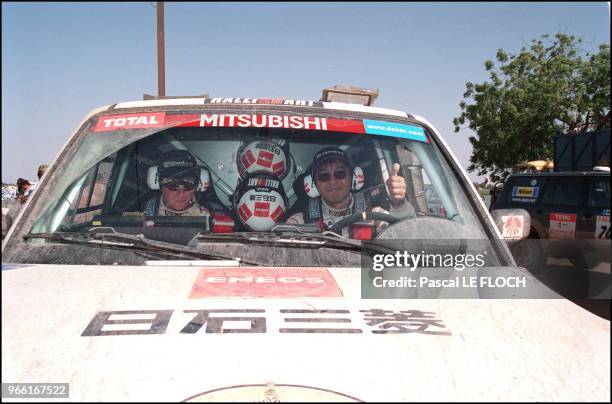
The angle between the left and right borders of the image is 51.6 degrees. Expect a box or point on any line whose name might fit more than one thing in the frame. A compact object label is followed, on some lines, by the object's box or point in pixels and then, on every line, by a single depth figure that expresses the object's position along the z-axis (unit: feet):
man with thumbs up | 10.37
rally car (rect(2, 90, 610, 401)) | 4.82
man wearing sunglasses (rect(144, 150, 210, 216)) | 10.68
